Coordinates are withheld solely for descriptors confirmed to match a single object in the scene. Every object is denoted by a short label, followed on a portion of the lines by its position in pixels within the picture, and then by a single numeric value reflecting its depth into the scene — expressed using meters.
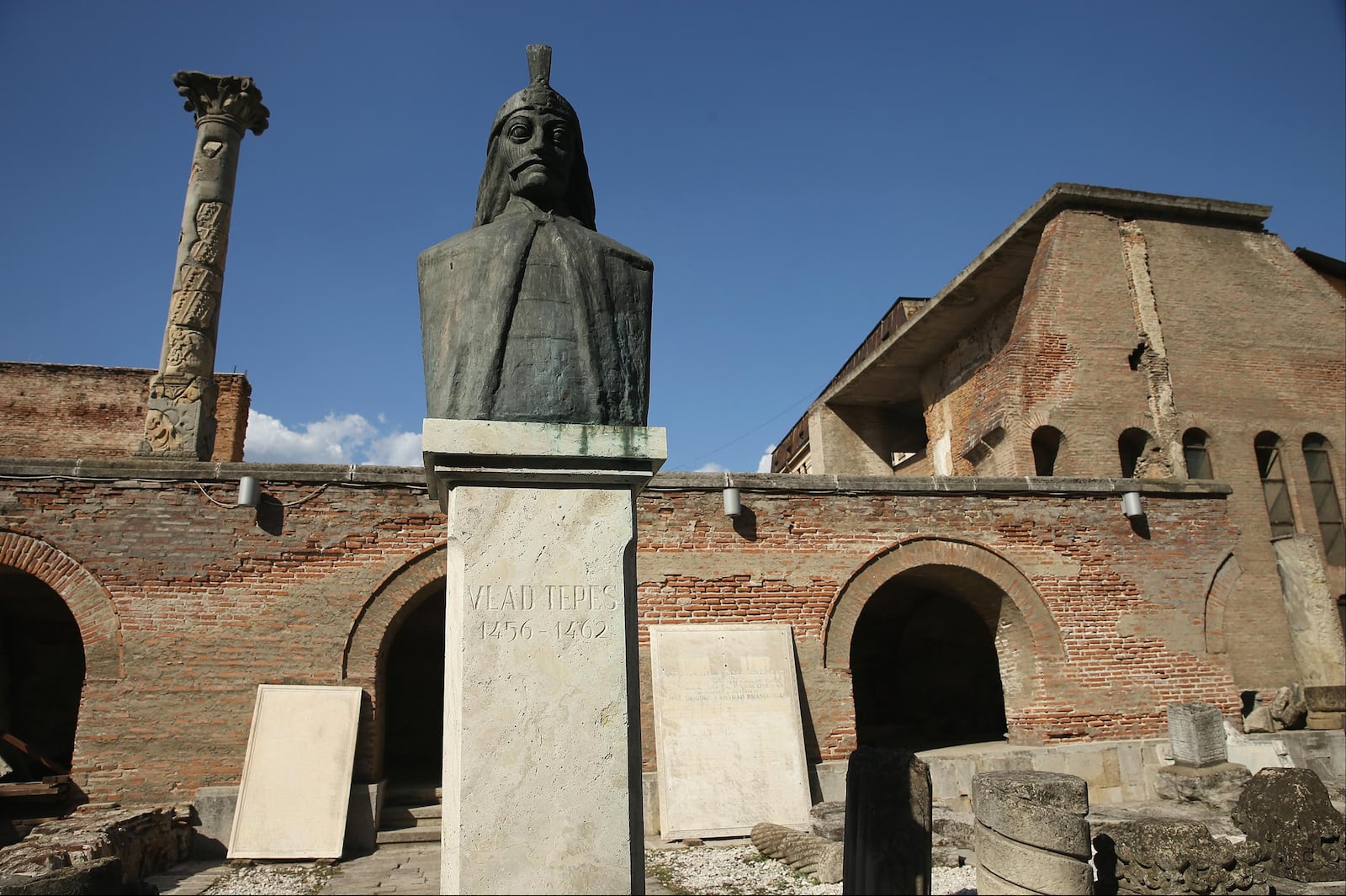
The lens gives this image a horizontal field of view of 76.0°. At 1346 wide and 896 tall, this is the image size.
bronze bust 3.39
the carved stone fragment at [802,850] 6.90
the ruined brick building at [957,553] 8.77
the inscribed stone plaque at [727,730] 8.52
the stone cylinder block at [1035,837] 5.29
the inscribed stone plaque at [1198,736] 9.99
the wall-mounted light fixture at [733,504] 10.00
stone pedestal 2.84
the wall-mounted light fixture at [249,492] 9.02
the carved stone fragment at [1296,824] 6.64
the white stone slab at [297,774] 7.94
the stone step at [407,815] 8.74
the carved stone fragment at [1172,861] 5.93
